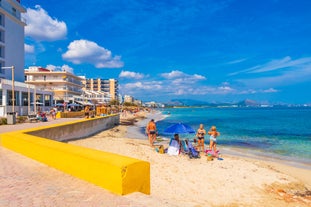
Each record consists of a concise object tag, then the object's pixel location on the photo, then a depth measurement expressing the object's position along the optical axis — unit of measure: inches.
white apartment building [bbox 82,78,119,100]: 5054.1
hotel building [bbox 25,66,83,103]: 2231.8
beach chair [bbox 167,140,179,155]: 509.1
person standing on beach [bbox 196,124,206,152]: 551.2
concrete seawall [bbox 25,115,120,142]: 472.3
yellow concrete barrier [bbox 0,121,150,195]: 163.5
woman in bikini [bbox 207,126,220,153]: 521.3
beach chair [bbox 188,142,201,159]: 489.7
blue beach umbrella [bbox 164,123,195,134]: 505.0
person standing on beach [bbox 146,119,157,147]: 630.2
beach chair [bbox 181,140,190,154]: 513.4
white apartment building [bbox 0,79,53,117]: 1000.2
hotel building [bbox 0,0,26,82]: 1390.7
